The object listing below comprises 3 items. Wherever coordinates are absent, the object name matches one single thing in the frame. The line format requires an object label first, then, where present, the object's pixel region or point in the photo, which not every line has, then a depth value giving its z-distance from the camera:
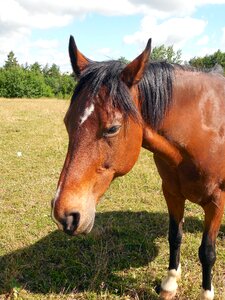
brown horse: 2.10
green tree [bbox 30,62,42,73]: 62.04
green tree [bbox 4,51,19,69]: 70.65
